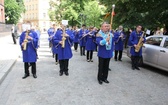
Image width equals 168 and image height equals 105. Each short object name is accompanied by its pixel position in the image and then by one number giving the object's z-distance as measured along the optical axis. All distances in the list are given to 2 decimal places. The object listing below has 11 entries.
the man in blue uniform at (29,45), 4.07
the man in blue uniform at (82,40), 7.43
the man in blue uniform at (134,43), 5.06
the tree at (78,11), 18.11
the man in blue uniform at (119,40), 6.38
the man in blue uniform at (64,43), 4.35
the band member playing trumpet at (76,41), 9.11
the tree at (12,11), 29.45
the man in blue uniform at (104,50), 3.72
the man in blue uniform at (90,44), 6.25
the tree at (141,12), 7.82
